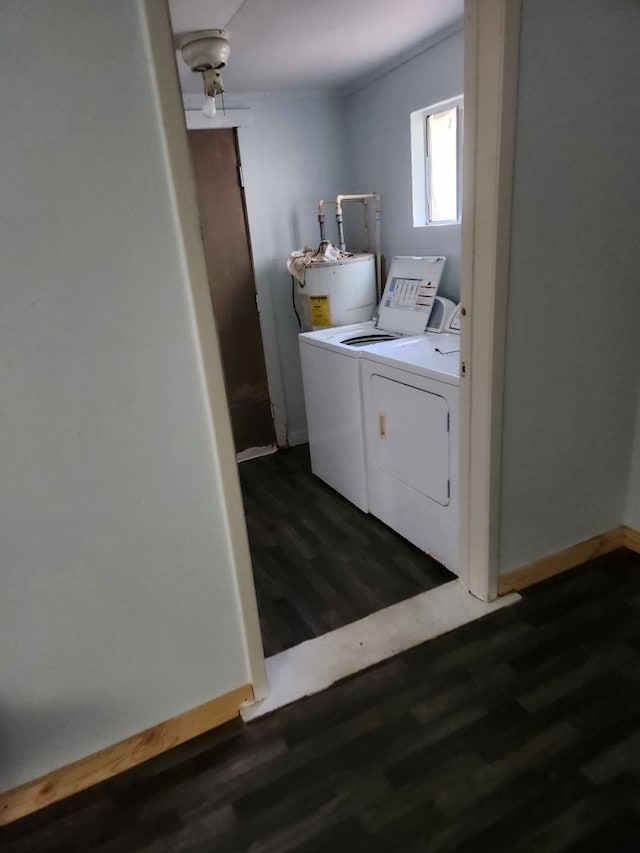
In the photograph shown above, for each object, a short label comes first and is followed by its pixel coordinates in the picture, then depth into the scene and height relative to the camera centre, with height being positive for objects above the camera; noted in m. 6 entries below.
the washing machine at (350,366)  2.56 -0.67
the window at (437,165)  2.68 +0.22
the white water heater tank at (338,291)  2.97 -0.38
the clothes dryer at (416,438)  2.01 -0.87
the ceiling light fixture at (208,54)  2.08 +0.67
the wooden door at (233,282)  3.04 -0.30
